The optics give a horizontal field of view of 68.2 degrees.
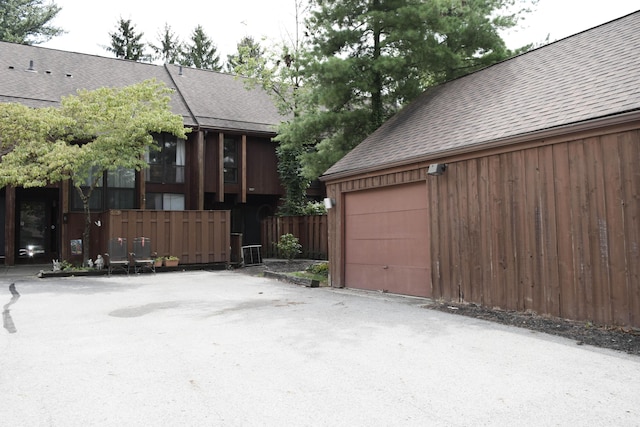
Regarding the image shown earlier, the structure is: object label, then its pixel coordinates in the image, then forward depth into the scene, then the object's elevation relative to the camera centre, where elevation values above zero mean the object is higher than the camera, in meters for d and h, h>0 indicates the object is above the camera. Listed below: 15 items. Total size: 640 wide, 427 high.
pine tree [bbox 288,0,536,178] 12.08 +4.90
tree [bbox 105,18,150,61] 38.88 +16.53
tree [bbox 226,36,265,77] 19.28 +7.63
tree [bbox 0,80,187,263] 12.80 +3.18
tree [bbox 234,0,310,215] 19.41 +5.99
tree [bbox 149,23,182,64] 40.69 +16.79
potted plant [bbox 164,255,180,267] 15.11 -0.65
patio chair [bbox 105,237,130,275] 14.23 -0.37
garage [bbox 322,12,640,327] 5.86 +0.70
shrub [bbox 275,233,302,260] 15.99 -0.23
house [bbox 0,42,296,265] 17.42 +3.21
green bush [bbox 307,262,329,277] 12.79 -0.86
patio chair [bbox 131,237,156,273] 14.55 -0.42
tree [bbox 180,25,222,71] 41.00 +16.38
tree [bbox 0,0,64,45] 31.09 +14.99
